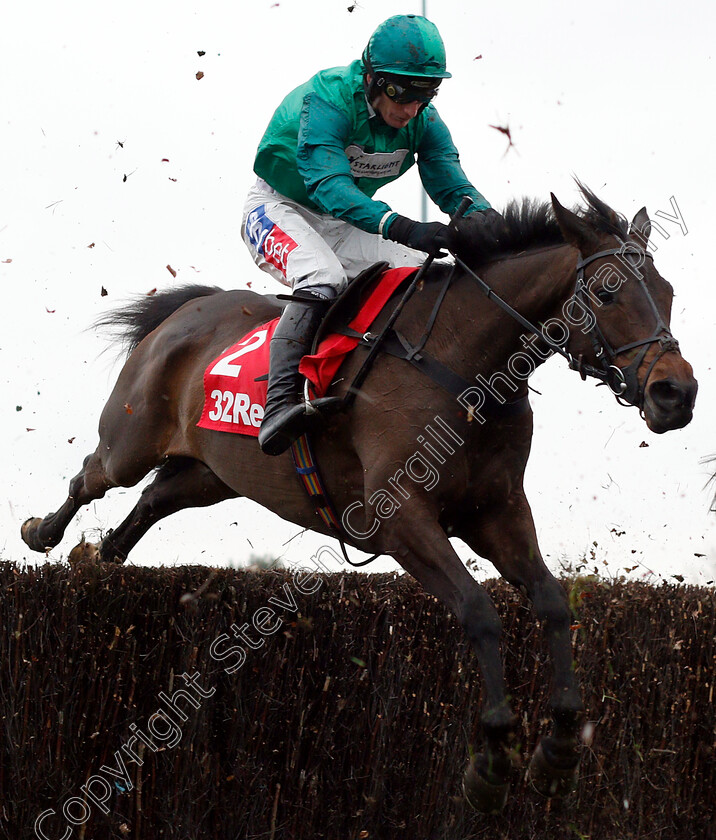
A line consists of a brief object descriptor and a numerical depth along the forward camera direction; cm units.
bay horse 698
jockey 814
